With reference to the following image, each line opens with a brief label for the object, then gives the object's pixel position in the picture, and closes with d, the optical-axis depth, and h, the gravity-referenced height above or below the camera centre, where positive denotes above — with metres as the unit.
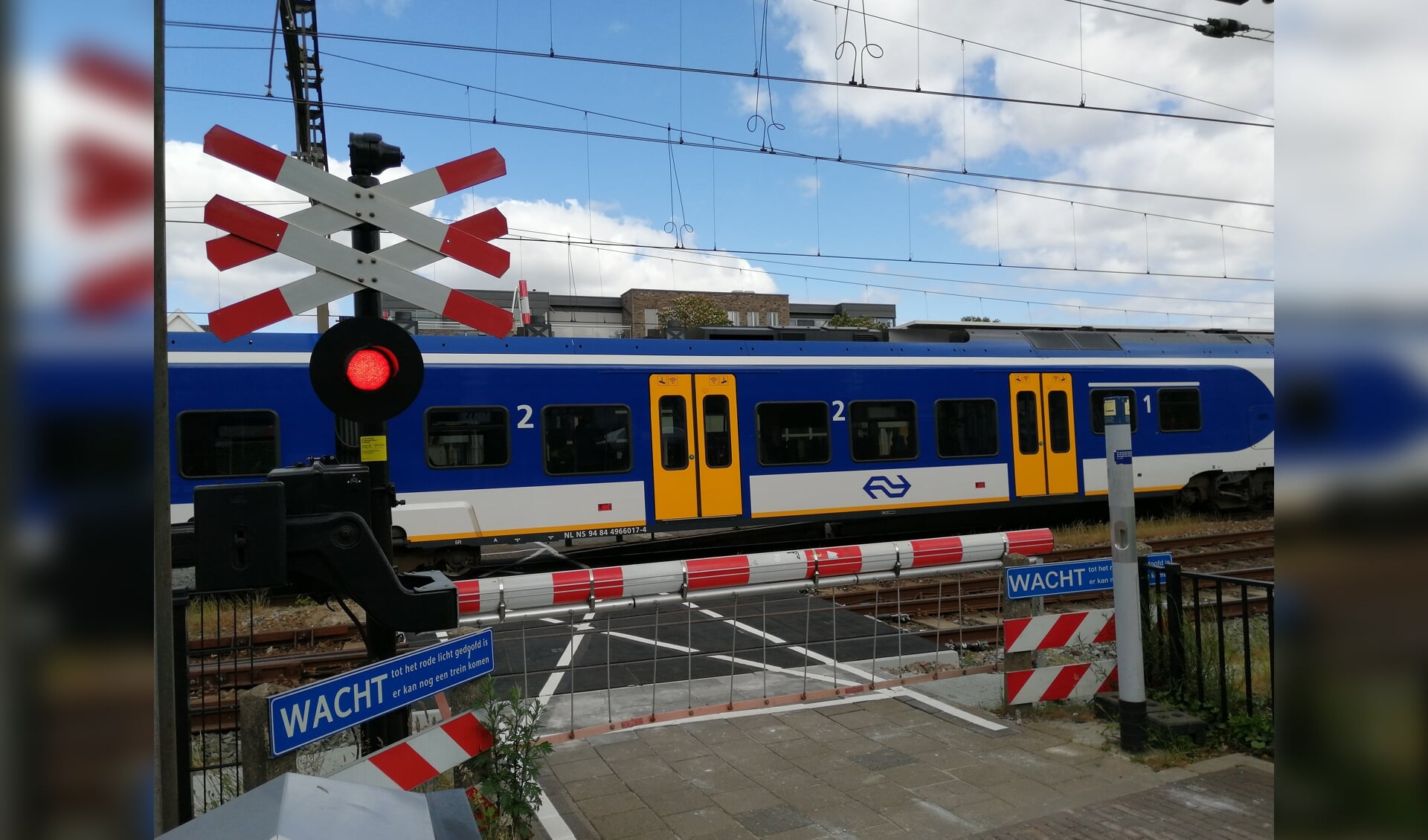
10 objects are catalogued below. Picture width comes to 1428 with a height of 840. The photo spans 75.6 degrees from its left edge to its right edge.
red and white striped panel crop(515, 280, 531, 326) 27.16 +4.87
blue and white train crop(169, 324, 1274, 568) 10.80 +0.29
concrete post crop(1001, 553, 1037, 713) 6.02 -1.15
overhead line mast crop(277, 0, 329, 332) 14.46 +6.40
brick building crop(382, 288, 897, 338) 59.16 +9.96
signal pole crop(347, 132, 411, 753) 3.59 +0.04
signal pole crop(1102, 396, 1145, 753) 5.38 -0.86
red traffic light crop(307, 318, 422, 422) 3.43 +0.34
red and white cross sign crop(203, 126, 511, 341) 3.50 +0.87
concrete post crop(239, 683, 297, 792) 3.39 -1.05
